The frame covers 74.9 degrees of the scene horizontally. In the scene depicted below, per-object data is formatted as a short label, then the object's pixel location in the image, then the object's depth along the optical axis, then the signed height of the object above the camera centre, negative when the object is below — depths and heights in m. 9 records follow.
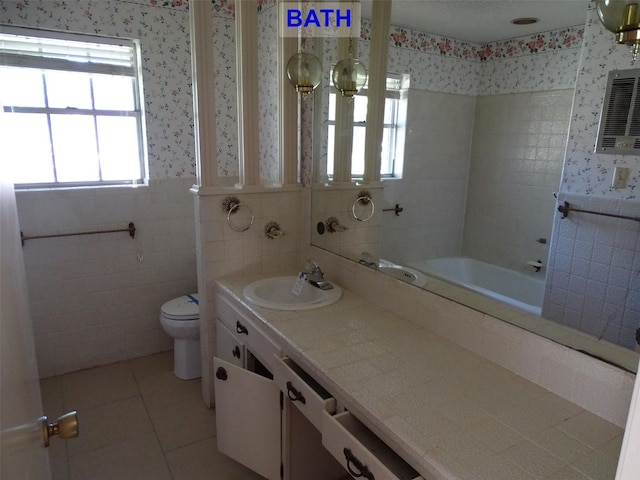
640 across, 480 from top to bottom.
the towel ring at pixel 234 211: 2.17 -0.35
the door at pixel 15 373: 0.48 -0.32
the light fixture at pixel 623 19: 0.98 +0.33
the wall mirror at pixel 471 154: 1.31 +0.00
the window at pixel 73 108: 2.42 +0.22
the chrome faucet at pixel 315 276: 1.99 -0.60
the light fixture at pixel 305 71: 1.97 +0.37
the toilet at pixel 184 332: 2.61 -1.14
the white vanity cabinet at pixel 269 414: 1.45 -1.02
